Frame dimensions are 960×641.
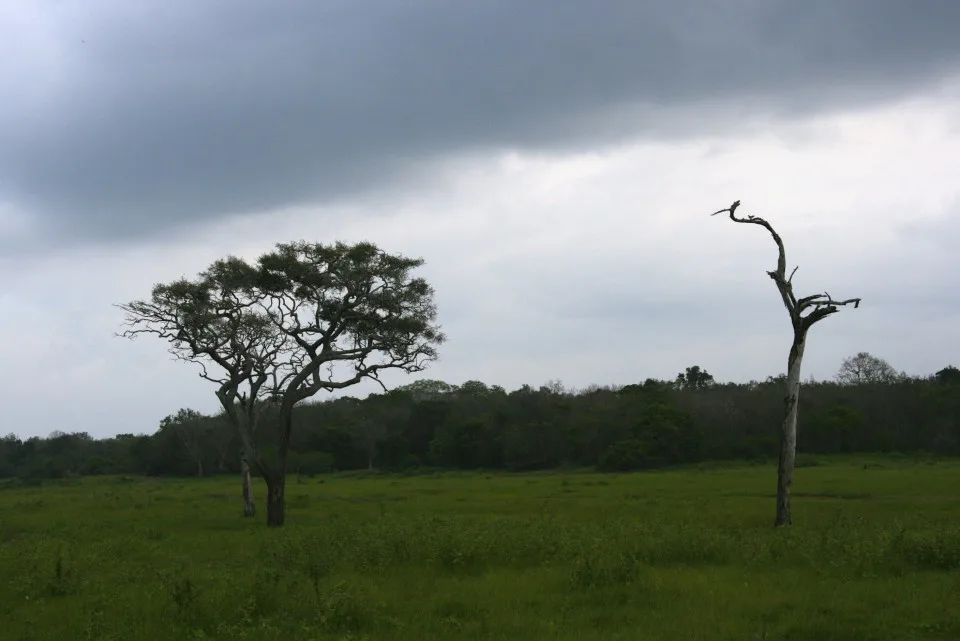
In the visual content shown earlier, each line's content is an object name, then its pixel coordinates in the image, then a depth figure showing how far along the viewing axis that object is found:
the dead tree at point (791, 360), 20.95
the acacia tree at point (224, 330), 31.62
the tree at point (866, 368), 94.94
